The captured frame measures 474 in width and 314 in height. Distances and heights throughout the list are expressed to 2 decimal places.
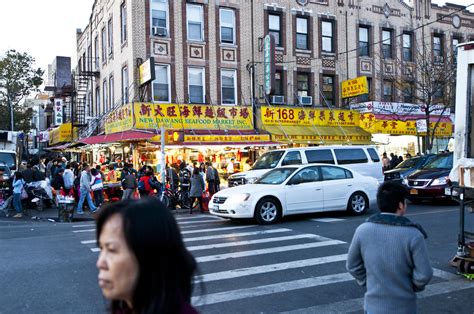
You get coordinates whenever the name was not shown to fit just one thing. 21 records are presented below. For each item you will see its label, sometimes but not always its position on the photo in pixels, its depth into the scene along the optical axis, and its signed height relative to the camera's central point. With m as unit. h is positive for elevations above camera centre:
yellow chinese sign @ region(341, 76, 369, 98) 24.84 +3.36
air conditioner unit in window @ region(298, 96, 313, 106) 25.39 +2.71
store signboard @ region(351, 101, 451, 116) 26.34 +2.32
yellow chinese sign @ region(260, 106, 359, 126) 23.67 +1.80
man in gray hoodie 3.19 -0.77
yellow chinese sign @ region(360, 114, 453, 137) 26.00 +1.29
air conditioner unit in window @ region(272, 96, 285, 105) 24.39 +2.65
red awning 19.34 +0.74
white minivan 16.38 -0.30
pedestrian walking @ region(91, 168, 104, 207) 16.64 -1.10
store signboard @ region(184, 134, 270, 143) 20.38 +0.65
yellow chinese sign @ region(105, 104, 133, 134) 21.23 +1.63
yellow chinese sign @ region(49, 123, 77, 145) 31.02 +1.48
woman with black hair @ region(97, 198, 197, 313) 1.58 -0.35
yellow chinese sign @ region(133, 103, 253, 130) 21.22 +1.71
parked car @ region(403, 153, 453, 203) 15.39 -1.10
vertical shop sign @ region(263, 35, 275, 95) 22.91 +4.33
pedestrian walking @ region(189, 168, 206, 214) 15.85 -1.12
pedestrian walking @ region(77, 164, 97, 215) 16.08 -1.14
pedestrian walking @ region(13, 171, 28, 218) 15.47 -1.13
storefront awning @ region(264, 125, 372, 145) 23.31 +0.84
